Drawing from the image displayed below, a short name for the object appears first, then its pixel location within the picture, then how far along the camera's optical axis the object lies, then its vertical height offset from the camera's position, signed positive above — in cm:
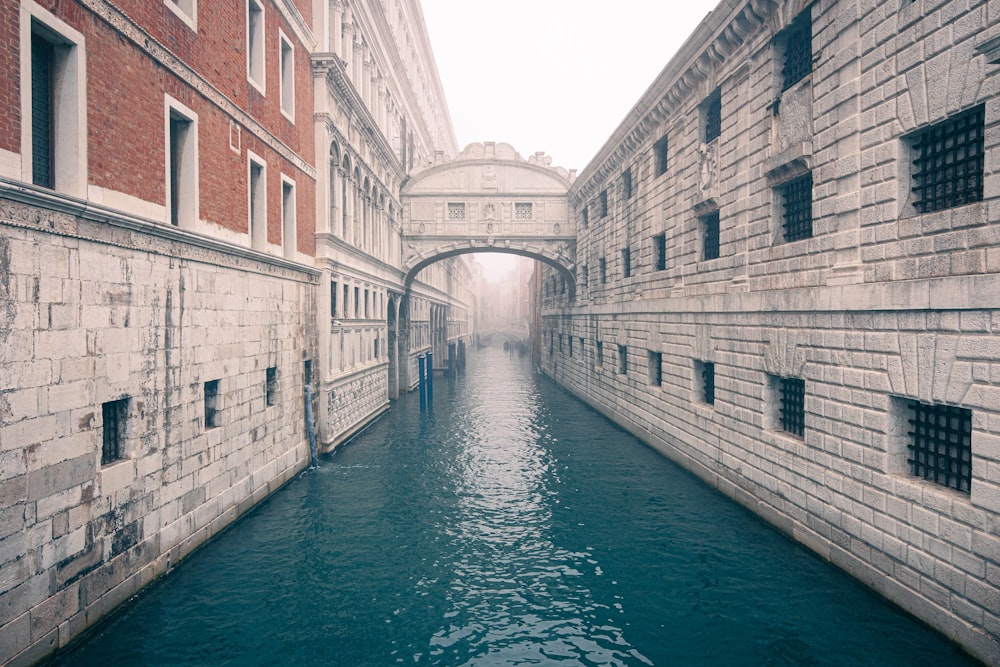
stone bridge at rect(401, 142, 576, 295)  2781 +541
